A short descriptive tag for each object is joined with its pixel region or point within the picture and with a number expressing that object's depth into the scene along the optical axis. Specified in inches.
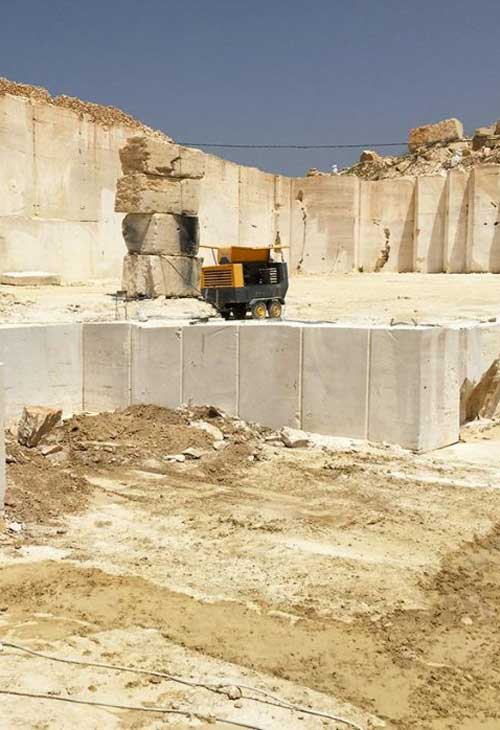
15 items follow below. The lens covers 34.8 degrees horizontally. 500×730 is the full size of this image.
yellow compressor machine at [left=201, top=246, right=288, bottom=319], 532.1
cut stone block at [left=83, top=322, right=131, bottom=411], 403.2
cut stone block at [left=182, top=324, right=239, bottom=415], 377.1
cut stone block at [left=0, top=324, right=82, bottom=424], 371.9
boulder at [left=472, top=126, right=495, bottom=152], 1160.8
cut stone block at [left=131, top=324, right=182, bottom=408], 390.9
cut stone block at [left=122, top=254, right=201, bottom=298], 609.0
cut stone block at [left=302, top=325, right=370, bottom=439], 342.6
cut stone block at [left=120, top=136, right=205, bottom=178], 604.4
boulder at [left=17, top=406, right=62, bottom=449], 321.7
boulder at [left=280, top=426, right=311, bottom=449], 343.0
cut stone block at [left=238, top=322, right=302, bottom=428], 359.3
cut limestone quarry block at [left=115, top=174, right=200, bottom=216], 606.5
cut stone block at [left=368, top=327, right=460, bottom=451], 330.0
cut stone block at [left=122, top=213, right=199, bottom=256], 610.9
